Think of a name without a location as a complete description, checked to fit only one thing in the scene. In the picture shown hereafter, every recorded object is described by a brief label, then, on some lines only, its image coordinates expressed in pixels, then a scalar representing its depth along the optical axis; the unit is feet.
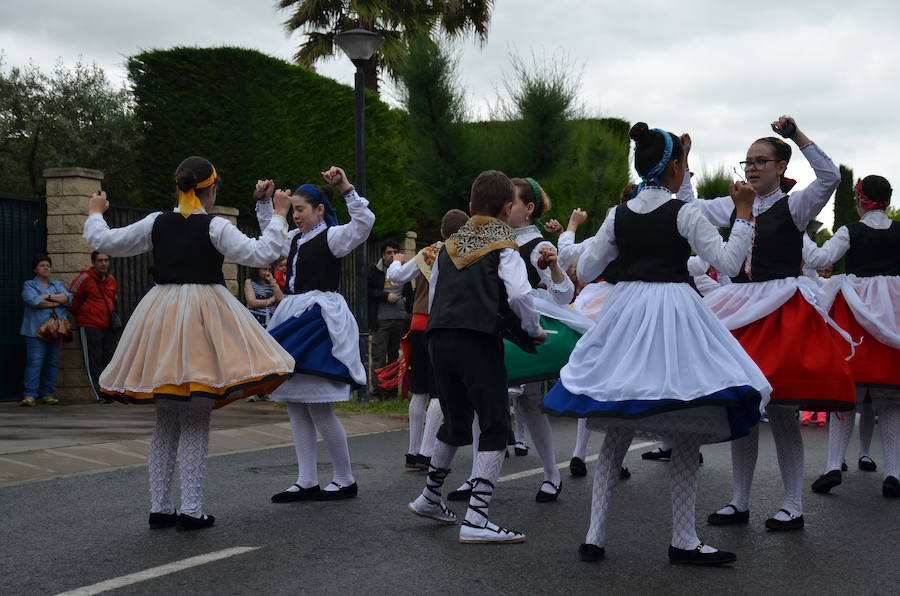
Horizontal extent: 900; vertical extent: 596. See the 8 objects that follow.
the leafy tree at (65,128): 75.61
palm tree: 92.79
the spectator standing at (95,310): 45.34
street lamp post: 47.34
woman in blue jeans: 43.88
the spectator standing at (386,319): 50.49
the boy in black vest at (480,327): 18.97
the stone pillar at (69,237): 45.91
